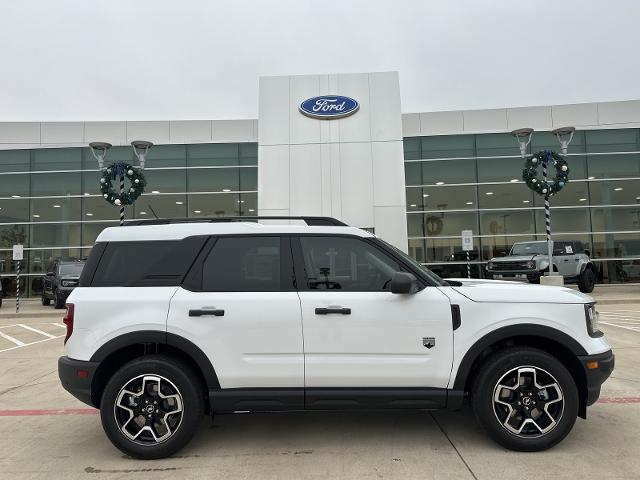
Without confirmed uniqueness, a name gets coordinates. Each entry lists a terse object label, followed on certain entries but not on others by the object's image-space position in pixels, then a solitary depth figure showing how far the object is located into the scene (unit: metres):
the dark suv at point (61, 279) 17.02
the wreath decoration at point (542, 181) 17.95
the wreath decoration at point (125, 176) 16.64
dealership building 22.95
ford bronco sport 3.80
